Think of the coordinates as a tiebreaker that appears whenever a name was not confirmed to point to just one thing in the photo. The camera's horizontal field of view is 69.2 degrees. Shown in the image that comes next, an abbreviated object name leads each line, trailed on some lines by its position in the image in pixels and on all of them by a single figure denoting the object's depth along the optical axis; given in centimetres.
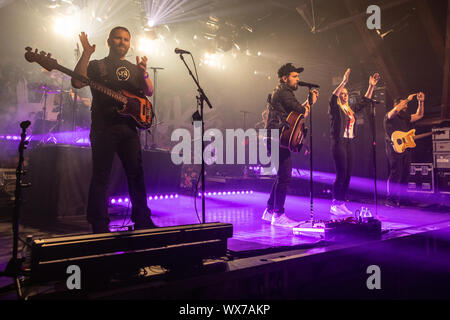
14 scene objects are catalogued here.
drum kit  934
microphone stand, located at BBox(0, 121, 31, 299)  204
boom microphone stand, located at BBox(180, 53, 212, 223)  350
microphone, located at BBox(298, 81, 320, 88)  408
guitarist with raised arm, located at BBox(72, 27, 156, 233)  281
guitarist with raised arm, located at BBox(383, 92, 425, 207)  745
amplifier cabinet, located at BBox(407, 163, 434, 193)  803
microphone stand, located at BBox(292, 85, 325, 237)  361
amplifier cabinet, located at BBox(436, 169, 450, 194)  772
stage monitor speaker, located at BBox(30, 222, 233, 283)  180
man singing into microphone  440
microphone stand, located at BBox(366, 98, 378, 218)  498
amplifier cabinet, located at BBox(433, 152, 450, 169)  780
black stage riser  492
